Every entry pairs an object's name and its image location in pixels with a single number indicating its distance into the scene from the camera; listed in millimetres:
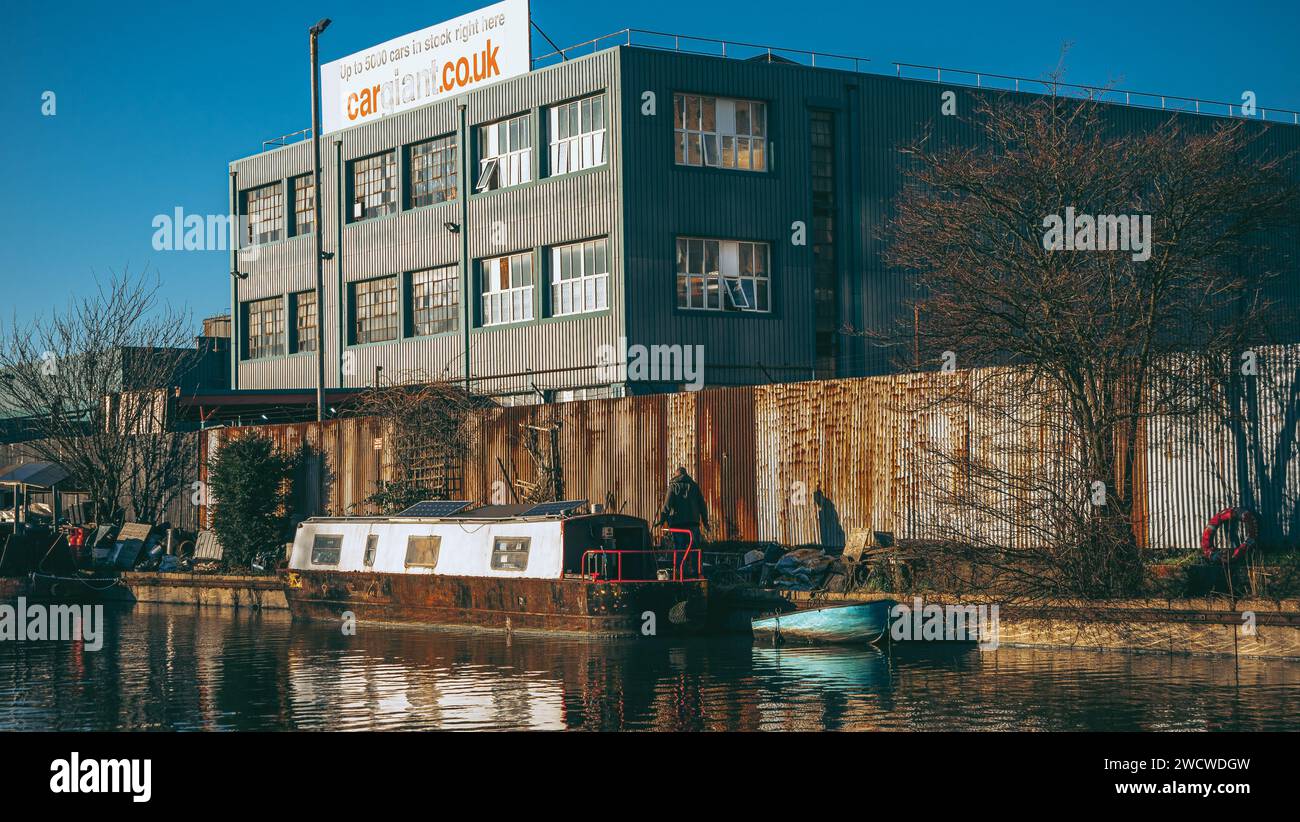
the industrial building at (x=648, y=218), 37906
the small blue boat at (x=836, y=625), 22453
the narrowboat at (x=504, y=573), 24203
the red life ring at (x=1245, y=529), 20688
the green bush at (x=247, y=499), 36406
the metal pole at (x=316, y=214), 37875
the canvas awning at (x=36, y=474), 41031
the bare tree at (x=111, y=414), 42781
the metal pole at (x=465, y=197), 41875
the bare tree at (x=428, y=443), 34281
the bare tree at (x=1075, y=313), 21641
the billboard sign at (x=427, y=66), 41156
